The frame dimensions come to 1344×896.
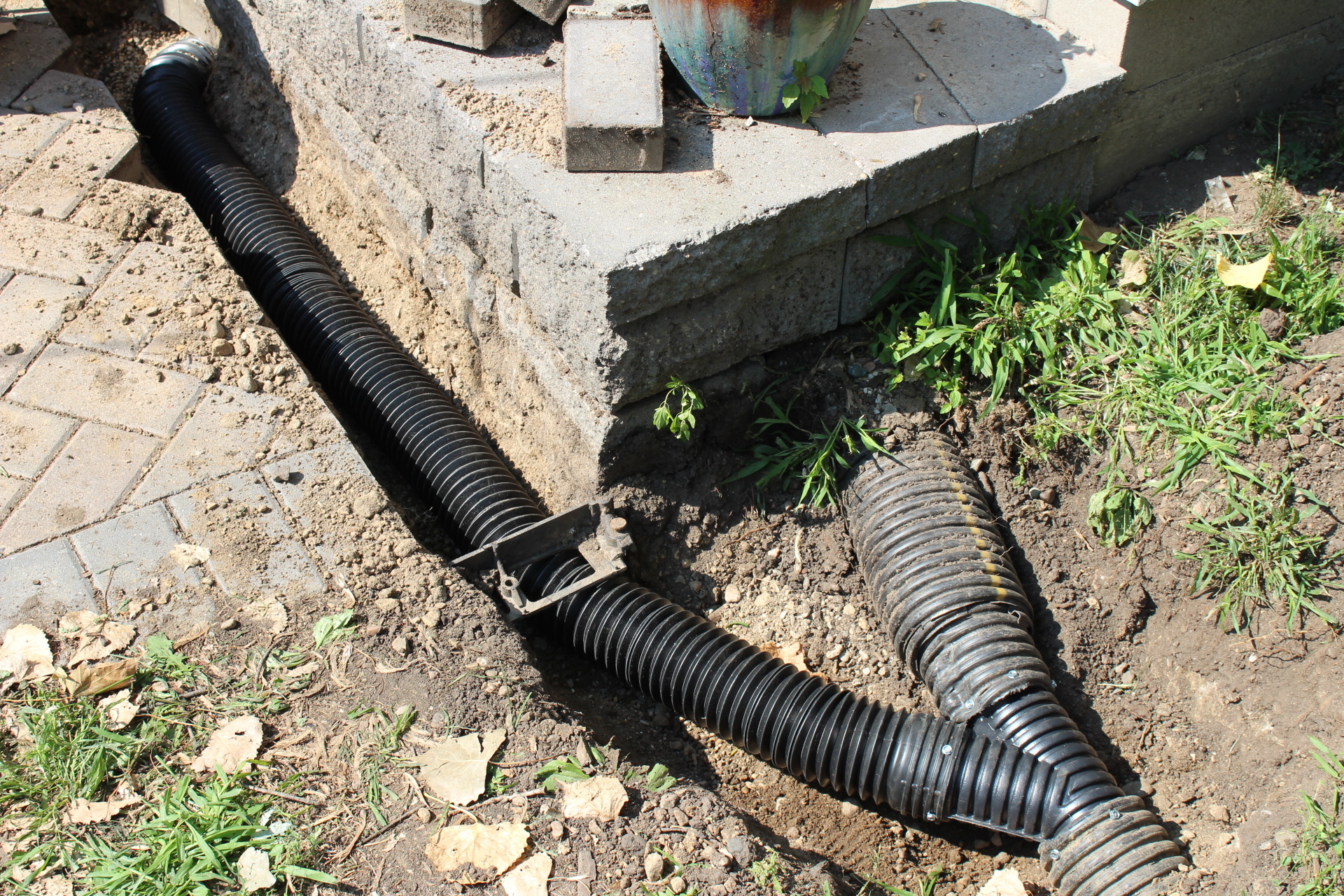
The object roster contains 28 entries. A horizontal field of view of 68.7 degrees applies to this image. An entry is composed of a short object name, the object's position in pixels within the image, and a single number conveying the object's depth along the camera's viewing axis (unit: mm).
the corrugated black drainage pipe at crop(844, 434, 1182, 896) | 2723
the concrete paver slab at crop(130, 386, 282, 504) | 3175
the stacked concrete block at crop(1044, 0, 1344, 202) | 3512
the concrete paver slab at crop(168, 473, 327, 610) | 2906
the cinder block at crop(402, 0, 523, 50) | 3619
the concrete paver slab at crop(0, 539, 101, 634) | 2781
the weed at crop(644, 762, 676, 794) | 2655
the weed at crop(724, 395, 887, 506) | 3471
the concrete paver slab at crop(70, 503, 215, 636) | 2805
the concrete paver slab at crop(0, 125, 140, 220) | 4160
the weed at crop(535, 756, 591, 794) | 2533
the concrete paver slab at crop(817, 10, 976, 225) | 3184
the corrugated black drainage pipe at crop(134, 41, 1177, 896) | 2875
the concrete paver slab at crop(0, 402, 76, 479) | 3199
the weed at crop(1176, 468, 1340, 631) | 2873
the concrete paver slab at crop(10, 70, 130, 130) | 4660
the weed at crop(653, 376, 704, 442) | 3244
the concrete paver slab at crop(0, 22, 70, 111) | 4832
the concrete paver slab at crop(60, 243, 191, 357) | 3607
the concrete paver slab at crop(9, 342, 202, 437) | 3371
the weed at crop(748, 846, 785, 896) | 2426
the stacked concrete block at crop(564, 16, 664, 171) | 3057
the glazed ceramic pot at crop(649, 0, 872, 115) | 2990
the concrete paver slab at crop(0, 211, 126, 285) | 3854
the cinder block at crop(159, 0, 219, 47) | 5531
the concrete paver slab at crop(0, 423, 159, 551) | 3021
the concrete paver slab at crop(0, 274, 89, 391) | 3521
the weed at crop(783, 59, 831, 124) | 3180
